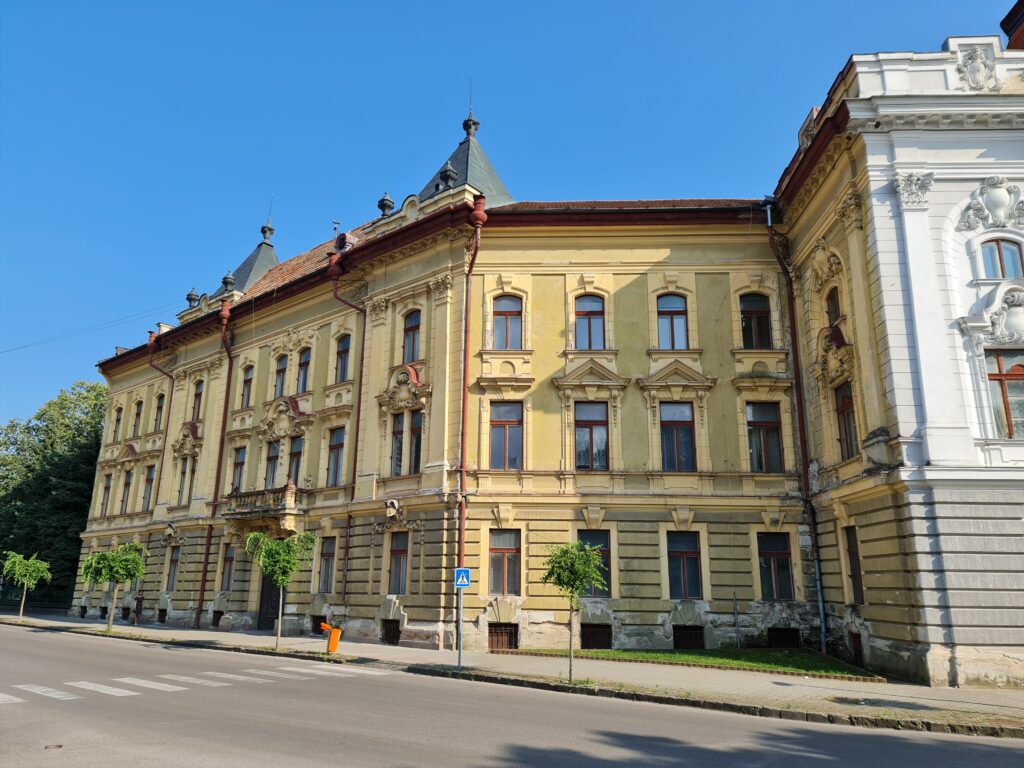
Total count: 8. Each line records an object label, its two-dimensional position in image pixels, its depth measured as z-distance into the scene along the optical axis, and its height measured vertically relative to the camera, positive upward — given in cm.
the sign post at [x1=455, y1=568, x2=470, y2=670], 1688 +2
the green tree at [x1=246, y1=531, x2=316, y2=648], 2212 +65
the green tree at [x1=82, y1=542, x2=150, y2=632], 2850 +34
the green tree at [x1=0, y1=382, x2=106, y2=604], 4253 +507
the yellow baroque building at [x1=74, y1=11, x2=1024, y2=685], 1606 +497
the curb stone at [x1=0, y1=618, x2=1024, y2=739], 1080 -208
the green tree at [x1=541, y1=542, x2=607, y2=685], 1543 +23
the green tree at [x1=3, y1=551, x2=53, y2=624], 3494 +18
